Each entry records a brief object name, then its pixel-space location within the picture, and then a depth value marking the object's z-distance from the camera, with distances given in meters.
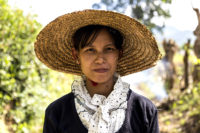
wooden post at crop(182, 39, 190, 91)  6.78
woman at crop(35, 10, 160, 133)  1.70
